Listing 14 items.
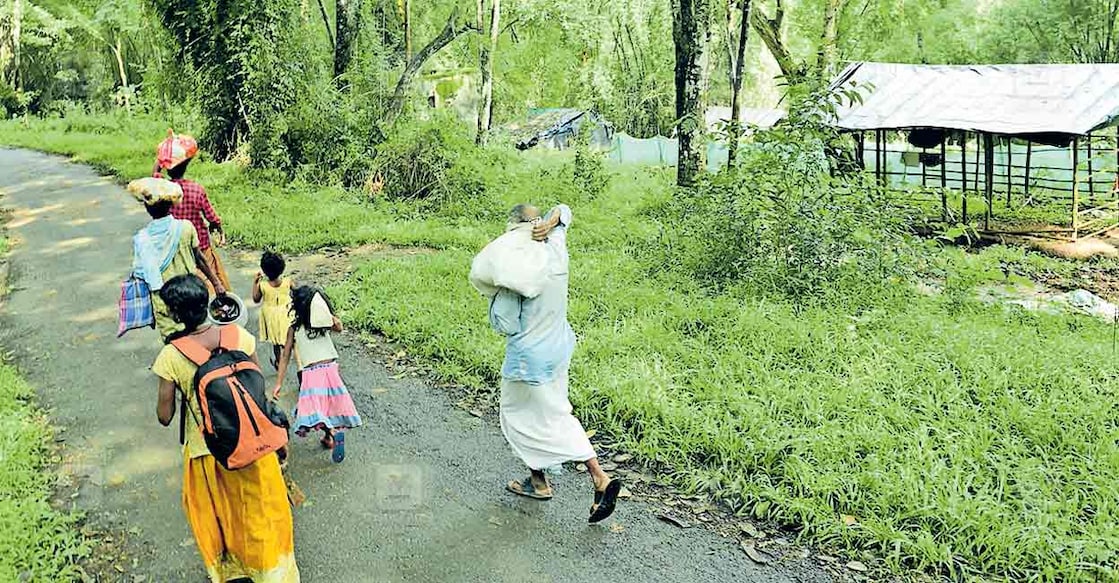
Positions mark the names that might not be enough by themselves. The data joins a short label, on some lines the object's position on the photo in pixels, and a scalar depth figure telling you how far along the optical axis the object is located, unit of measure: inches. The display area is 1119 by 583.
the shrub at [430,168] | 518.6
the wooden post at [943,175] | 472.7
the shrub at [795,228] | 318.0
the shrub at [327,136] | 557.3
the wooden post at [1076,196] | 516.8
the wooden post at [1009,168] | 615.2
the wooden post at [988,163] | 553.9
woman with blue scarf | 212.4
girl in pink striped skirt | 191.8
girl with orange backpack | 133.0
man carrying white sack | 168.9
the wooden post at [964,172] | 550.2
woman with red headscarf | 228.4
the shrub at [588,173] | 565.9
